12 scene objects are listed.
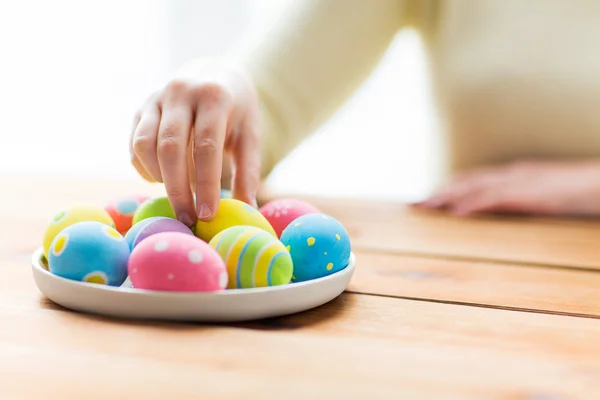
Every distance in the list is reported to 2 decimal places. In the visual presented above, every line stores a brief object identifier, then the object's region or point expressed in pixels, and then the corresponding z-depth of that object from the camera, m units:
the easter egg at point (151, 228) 0.65
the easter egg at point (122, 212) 0.77
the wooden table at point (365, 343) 0.47
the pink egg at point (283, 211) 0.76
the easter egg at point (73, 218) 0.69
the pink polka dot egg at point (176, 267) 0.56
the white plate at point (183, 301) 0.56
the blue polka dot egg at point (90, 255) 0.60
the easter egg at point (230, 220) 0.69
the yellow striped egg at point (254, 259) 0.59
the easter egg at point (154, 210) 0.73
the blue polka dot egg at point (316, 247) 0.65
